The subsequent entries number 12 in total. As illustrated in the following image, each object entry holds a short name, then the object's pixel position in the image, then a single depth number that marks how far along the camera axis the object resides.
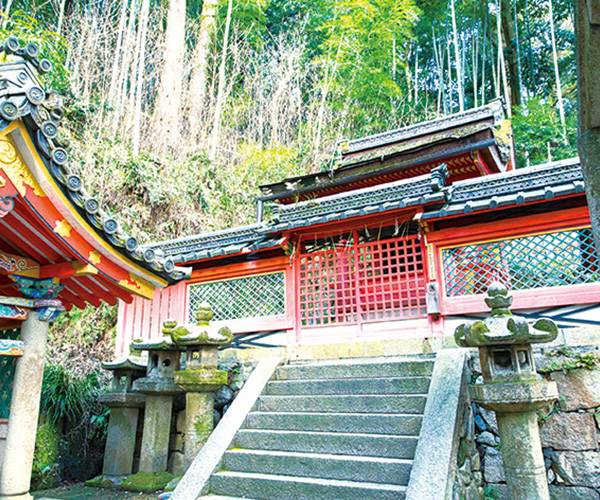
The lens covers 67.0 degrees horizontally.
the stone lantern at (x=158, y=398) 6.39
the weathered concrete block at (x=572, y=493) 4.76
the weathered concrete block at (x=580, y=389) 5.04
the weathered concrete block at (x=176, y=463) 6.82
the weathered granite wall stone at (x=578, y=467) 4.80
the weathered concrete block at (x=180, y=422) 7.02
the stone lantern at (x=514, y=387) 3.91
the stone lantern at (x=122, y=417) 6.81
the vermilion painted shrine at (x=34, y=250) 3.94
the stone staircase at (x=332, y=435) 4.23
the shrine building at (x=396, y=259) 5.98
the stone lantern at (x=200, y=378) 5.43
